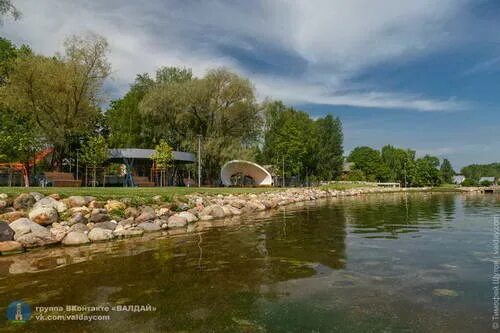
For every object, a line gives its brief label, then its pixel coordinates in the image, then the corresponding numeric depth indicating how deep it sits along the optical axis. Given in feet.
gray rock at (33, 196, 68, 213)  46.04
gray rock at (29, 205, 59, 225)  41.75
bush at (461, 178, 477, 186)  354.08
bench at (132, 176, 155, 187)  128.36
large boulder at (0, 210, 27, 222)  41.24
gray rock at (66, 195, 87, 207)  49.24
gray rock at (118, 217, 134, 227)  45.87
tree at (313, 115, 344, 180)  262.67
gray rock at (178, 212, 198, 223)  55.11
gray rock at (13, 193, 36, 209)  46.52
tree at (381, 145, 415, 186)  322.96
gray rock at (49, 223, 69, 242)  38.33
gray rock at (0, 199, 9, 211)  44.56
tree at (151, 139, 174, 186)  129.70
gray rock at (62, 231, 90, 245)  37.69
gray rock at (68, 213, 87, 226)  43.42
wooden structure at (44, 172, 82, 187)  100.56
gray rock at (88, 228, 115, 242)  39.55
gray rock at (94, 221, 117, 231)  43.34
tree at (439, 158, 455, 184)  402.52
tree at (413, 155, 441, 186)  318.86
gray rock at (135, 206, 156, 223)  49.69
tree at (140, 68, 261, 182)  157.38
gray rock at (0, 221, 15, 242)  35.42
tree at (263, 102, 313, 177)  212.23
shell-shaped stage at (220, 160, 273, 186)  154.87
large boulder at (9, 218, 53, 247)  35.91
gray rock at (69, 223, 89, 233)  40.68
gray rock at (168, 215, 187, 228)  50.24
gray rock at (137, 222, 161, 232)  46.37
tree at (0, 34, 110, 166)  113.50
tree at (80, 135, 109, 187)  121.70
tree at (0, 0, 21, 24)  49.98
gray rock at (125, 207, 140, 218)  51.18
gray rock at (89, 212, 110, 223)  45.96
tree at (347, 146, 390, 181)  338.34
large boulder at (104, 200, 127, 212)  50.88
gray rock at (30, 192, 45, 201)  49.24
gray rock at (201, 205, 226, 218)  61.79
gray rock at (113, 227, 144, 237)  42.21
